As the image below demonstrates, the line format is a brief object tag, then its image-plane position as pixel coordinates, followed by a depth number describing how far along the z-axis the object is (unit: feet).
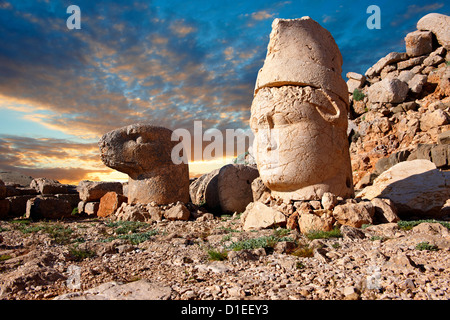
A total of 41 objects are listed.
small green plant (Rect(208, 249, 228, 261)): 11.14
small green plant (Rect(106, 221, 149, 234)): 19.26
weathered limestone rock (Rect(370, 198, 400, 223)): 15.89
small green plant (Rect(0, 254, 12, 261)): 12.84
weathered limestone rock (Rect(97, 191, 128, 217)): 28.40
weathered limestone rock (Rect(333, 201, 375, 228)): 15.15
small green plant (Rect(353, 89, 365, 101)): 59.82
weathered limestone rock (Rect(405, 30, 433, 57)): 56.58
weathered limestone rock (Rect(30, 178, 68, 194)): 33.80
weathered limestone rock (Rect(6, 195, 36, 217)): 29.27
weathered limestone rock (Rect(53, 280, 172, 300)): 7.69
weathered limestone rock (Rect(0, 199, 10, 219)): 27.76
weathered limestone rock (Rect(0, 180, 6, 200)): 26.97
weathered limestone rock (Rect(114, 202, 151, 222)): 23.77
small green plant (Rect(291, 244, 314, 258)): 10.96
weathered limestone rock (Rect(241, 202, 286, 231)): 16.51
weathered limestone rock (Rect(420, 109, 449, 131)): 42.34
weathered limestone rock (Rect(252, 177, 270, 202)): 23.95
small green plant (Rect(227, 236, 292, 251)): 12.26
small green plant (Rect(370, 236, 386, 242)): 12.42
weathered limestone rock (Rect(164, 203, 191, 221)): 23.35
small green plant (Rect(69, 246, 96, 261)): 12.59
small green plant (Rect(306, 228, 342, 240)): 13.30
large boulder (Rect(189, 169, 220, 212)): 28.96
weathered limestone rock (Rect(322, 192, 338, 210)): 15.75
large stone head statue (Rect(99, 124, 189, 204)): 25.11
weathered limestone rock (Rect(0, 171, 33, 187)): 44.21
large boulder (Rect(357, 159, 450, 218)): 18.97
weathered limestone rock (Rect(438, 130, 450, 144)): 36.16
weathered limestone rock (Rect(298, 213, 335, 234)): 15.03
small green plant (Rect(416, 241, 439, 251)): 10.33
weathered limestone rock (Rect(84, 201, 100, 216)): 30.96
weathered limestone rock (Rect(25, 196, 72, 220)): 26.66
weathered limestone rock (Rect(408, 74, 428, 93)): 51.44
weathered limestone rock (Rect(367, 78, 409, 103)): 51.85
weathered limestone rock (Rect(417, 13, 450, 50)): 54.90
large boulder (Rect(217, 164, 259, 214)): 27.25
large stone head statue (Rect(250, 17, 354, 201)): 16.63
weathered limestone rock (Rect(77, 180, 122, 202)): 32.68
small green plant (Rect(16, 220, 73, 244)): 16.78
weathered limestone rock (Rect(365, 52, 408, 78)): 59.78
